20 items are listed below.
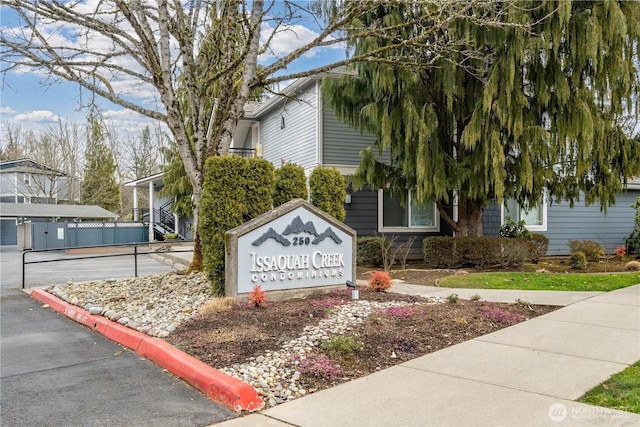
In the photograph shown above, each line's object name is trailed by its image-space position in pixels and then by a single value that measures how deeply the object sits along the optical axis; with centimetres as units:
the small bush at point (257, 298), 662
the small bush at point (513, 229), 1516
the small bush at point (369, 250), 1348
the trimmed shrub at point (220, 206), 734
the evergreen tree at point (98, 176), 3706
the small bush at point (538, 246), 1375
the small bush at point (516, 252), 1282
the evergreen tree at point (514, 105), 1084
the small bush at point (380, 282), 820
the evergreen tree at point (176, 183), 2265
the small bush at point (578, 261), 1271
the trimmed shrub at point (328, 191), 869
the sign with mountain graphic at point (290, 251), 694
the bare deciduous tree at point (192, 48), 920
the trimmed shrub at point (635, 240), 1678
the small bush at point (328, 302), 674
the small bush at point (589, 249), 1469
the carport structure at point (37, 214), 2823
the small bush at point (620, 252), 1507
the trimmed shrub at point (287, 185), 841
